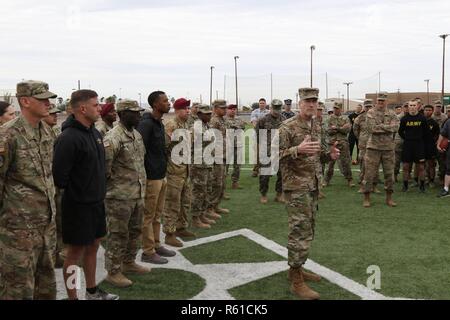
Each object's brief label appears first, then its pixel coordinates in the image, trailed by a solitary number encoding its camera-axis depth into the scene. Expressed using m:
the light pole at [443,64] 41.81
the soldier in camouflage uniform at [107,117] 6.27
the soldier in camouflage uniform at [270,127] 9.74
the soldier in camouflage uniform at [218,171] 8.41
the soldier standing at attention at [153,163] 5.81
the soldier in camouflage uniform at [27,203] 3.32
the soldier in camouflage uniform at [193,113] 10.34
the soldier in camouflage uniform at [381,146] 9.02
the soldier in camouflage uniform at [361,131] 11.33
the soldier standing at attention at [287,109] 12.49
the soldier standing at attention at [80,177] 3.93
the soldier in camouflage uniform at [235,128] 11.76
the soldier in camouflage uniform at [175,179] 6.59
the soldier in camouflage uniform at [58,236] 5.62
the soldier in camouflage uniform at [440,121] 11.39
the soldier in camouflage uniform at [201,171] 7.55
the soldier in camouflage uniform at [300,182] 4.74
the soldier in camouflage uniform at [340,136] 11.51
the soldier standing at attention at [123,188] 4.89
